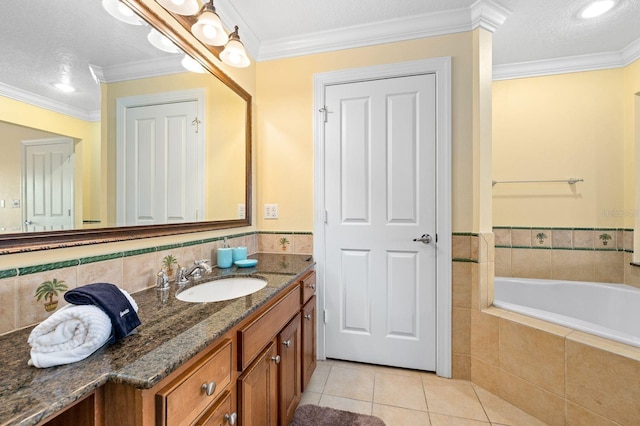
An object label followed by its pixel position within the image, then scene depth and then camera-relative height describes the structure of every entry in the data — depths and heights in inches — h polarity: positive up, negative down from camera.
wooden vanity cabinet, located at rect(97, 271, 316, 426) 23.8 -20.3
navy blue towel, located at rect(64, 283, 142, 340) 27.3 -9.2
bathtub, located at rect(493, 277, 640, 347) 81.4 -27.4
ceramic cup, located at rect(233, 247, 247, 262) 66.4 -9.7
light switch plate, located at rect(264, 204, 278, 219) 85.4 +0.6
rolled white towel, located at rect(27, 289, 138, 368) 24.2 -11.2
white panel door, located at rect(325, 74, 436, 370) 74.3 -2.3
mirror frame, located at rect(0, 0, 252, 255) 33.0 -2.5
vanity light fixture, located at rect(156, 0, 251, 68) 50.3 +36.6
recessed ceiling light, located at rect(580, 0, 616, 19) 67.3 +51.0
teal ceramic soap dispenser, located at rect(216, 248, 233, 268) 63.4 -10.2
